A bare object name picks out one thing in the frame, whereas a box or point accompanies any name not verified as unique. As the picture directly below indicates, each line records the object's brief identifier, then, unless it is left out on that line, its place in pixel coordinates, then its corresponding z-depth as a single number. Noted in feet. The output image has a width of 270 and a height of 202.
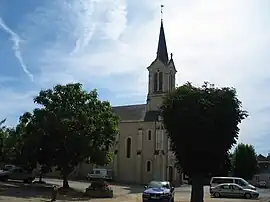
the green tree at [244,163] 155.36
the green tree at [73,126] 70.18
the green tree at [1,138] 72.34
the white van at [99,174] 124.94
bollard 53.96
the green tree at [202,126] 46.39
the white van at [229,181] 82.45
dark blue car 53.08
